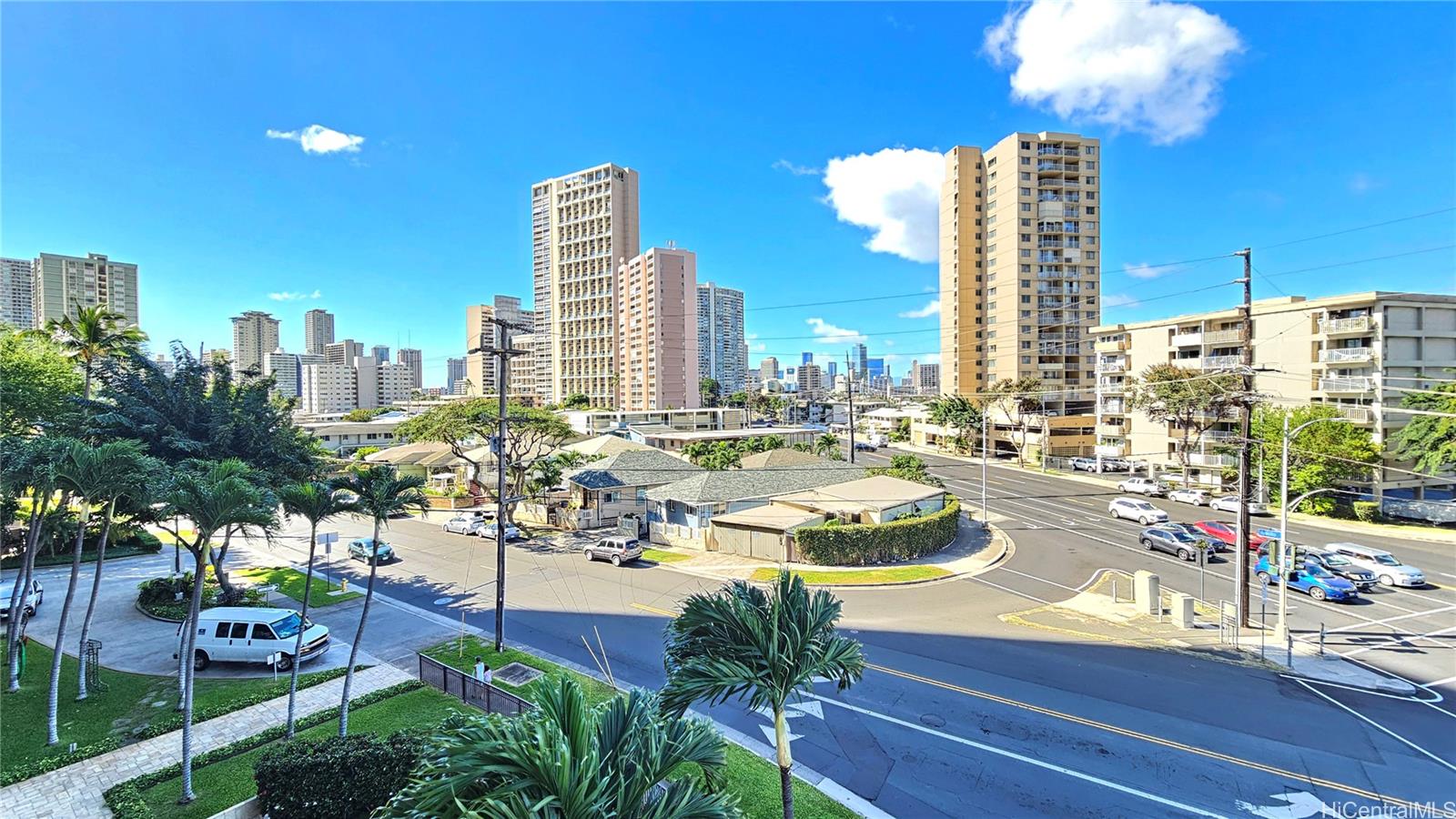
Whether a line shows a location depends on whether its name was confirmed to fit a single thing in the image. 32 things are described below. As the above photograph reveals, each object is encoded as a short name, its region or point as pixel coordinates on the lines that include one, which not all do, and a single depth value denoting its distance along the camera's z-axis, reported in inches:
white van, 628.7
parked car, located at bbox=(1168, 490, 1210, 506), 1568.7
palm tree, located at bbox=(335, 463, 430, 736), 479.5
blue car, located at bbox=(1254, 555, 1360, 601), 840.9
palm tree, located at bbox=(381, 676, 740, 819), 173.6
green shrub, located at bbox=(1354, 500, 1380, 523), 1381.6
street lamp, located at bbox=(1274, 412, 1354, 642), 671.1
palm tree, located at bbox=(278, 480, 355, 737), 461.4
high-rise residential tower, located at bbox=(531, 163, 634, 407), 3673.7
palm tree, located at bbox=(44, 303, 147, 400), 976.3
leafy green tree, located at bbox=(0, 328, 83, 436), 854.5
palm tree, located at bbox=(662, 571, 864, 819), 284.5
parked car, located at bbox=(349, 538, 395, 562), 1074.7
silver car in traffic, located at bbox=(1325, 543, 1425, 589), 906.7
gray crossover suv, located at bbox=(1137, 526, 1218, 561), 1072.2
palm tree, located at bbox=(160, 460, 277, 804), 390.3
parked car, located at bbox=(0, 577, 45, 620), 749.3
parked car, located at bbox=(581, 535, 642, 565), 1088.8
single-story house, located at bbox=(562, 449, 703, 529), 1406.3
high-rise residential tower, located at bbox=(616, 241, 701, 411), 3735.2
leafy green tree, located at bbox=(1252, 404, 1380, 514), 1379.2
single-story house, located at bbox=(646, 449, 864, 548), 1211.9
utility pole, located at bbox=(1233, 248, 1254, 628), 695.7
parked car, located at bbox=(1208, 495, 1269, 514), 1456.7
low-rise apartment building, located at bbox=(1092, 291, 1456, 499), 1523.1
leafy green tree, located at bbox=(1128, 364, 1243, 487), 1684.3
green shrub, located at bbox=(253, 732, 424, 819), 343.3
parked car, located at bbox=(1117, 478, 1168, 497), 1718.8
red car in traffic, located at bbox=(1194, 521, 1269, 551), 1168.8
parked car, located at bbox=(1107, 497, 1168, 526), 1359.5
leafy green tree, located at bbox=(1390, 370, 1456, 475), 1286.9
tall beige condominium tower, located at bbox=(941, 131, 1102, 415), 2817.4
